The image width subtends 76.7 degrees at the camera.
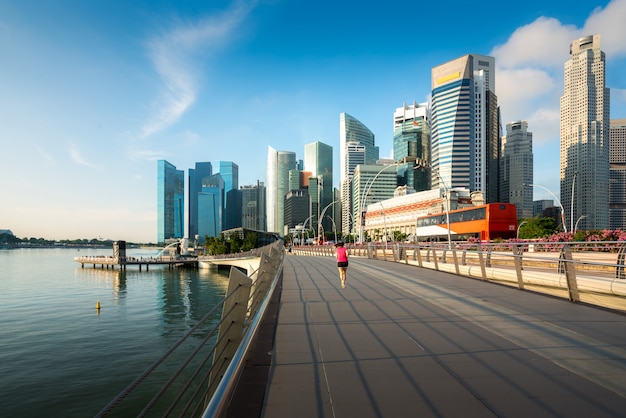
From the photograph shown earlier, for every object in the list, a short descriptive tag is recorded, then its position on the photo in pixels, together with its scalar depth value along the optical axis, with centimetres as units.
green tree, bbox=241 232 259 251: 11222
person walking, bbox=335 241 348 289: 1157
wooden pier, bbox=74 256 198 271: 9962
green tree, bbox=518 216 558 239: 6350
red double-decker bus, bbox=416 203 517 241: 3694
